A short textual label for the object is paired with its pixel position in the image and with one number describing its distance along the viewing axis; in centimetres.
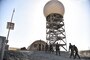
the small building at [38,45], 1395
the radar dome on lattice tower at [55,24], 1329
